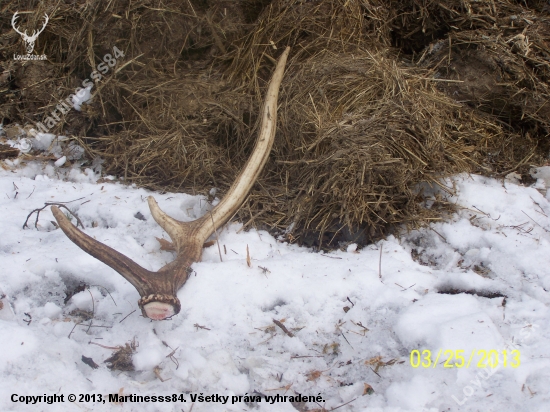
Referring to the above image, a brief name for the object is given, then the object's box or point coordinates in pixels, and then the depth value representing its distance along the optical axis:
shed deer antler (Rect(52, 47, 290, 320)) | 1.84
